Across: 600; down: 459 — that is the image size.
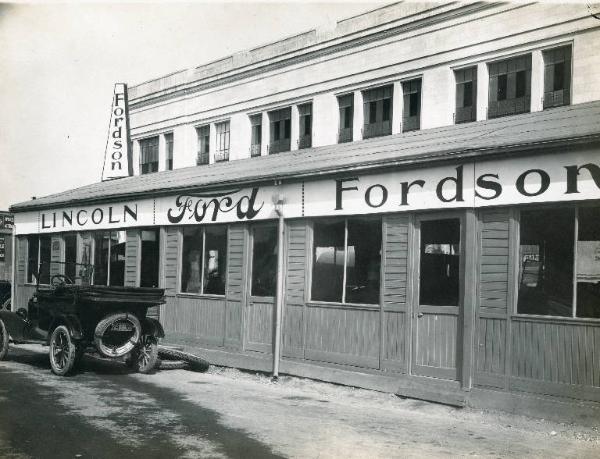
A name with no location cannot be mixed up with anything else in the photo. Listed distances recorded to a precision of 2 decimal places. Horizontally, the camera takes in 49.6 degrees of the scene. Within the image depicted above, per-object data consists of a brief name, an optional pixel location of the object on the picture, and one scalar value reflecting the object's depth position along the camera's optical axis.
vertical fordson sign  23.17
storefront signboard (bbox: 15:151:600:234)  8.33
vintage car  10.76
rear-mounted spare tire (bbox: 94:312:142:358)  10.64
